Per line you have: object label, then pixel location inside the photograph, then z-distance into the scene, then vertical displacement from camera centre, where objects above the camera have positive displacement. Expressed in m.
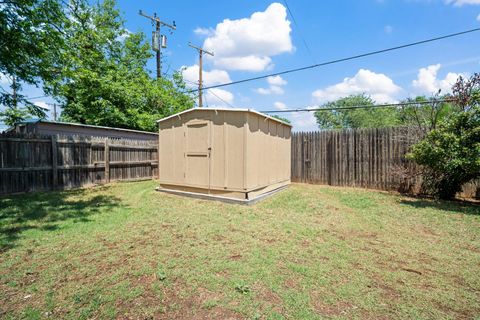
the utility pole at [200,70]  15.56 +5.48
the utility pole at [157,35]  14.47 +7.25
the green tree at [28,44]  6.07 +3.03
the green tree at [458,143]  5.56 +0.27
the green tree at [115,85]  13.71 +4.21
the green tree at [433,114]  6.93 +1.21
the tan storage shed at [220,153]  6.26 +0.09
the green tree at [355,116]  23.66 +4.29
